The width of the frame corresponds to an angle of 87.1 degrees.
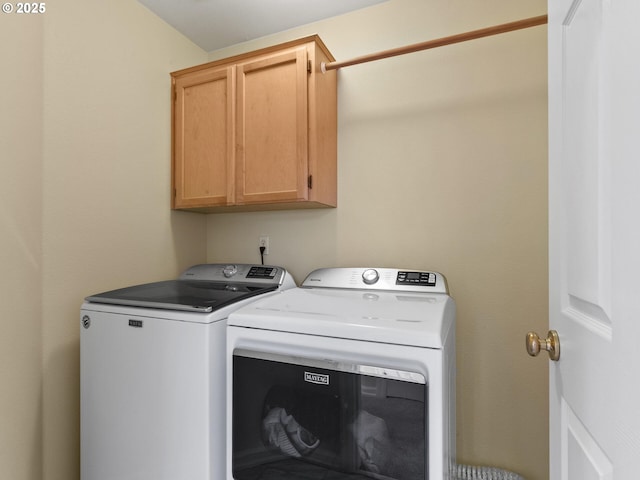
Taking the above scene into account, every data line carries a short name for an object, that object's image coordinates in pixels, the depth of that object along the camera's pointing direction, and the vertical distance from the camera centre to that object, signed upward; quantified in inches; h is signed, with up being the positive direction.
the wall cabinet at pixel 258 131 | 65.8 +23.1
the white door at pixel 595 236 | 18.0 +0.3
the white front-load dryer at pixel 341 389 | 38.1 -18.7
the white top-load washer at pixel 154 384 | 47.3 -21.4
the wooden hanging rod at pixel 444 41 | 52.4 +34.0
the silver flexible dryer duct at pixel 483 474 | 58.1 -41.0
